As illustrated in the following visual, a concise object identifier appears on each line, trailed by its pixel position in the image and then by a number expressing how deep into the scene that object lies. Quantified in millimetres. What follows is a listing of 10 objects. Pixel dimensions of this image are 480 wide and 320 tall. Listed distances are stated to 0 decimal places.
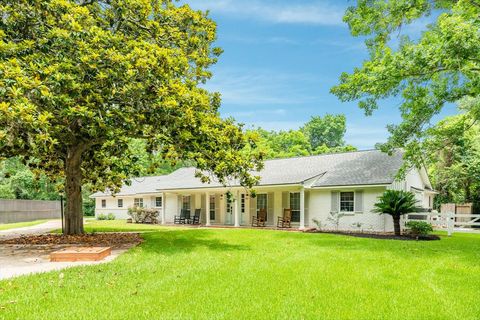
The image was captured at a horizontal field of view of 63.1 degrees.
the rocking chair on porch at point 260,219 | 23892
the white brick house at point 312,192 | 20922
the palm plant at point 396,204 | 17266
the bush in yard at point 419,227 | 16906
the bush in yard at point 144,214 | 29516
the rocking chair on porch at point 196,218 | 27219
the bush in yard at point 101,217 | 36188
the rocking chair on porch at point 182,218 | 28031
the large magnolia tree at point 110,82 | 9469
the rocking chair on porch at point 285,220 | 22641
